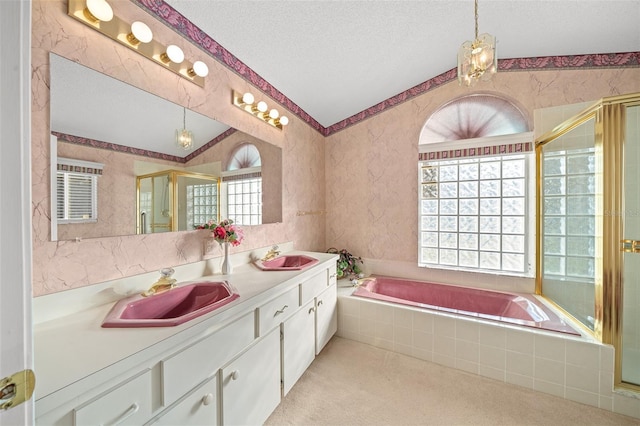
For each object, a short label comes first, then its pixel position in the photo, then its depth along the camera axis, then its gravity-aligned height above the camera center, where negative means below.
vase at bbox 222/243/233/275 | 1.71 -0.35
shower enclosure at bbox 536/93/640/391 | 1.63 -0.11
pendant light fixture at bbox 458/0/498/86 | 1.46 +0.91
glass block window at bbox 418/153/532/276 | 2.58 -0.02
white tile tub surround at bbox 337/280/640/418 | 1.64 -1.06
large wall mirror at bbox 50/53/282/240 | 1.11 +0.28
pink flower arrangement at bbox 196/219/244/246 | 1.68 -0.13
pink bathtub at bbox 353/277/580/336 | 1.97 -0.85
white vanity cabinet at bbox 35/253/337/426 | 0.71 -0.56
